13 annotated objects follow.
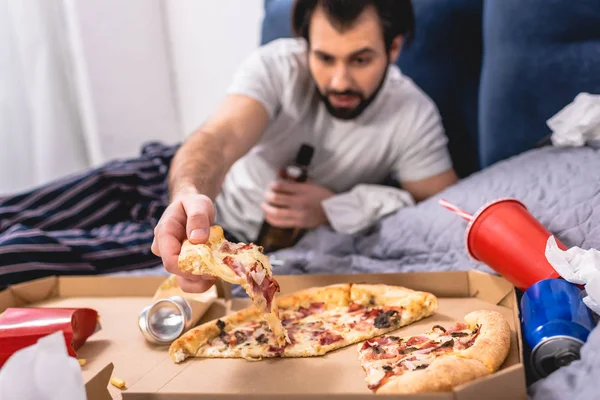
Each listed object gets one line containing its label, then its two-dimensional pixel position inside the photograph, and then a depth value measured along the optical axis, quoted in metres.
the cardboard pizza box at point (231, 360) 0.79
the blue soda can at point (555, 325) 0.82
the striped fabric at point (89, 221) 1.40
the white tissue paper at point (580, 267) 0.87
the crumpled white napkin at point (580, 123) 1.33
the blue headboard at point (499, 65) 1.56
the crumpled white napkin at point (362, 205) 1.59
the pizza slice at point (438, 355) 0.77
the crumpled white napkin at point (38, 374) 0.71
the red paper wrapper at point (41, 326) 0.96
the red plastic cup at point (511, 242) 1.04
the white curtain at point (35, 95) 2.24
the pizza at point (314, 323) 0.98
